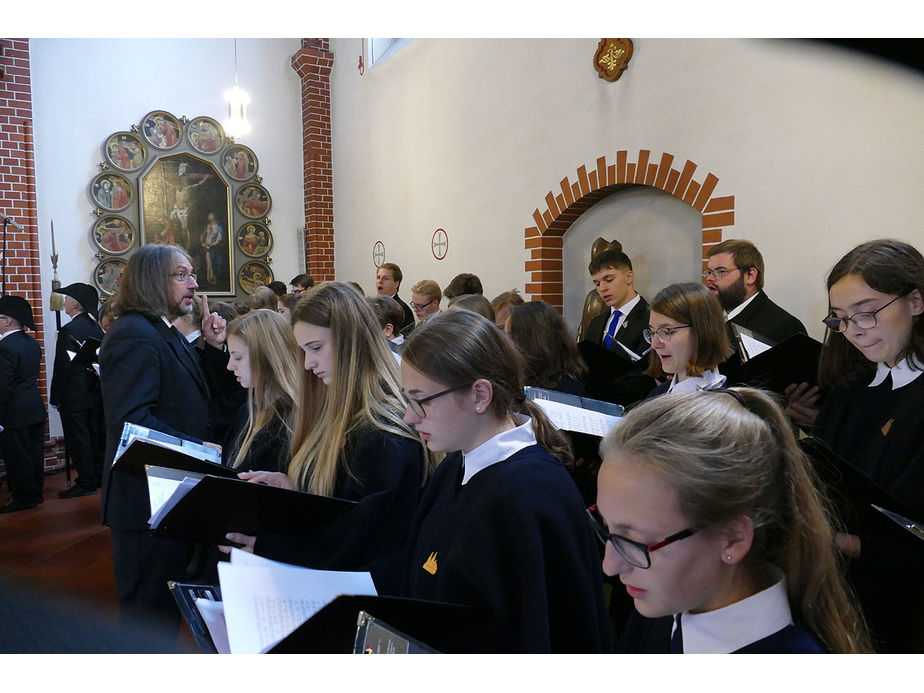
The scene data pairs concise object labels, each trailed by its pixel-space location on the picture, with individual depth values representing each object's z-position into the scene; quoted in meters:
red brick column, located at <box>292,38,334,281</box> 9.85
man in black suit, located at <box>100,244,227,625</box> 2.71
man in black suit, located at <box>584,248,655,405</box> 4.51
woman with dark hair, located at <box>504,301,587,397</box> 3.06
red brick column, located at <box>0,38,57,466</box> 7.62
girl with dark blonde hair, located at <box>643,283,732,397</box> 2.63
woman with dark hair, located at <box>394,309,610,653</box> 1.35
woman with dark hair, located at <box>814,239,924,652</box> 1.71
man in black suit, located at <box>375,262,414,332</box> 6.65
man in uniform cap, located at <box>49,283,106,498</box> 6.65
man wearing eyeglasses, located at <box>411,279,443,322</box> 5.59
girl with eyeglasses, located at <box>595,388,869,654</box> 1.08
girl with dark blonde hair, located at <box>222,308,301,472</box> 2.47
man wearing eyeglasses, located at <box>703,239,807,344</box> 3.72
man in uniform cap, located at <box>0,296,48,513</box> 6.14
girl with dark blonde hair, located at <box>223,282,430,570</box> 1.91
